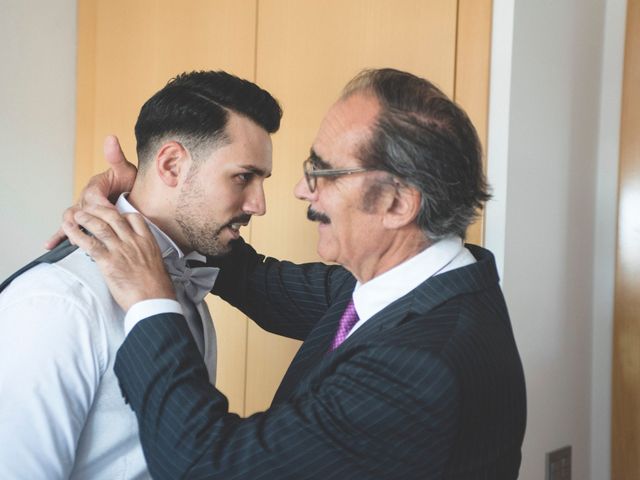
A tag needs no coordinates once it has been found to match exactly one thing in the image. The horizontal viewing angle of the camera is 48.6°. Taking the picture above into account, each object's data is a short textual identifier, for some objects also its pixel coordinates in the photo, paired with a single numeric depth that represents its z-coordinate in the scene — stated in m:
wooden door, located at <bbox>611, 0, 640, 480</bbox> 1.87
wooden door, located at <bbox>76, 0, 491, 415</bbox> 1.75
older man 0.97
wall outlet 1.86
